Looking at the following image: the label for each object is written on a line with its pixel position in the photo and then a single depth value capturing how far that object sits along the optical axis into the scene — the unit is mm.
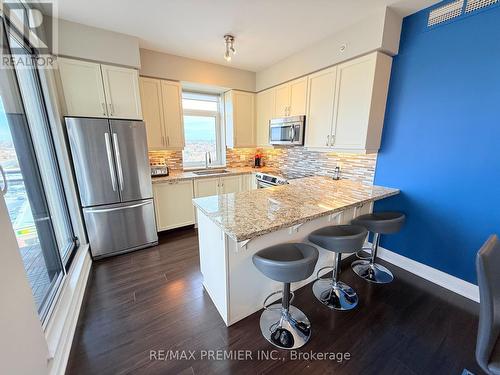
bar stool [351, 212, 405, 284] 2094
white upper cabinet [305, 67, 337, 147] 2705
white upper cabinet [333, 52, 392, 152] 2287
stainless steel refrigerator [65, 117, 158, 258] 2406
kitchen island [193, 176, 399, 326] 1521
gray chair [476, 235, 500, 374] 918
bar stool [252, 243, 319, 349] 1387
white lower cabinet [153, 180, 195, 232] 3207
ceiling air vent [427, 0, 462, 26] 1860
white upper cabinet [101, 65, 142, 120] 2557
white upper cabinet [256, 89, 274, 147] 3771
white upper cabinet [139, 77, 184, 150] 3099
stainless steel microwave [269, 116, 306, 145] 3125
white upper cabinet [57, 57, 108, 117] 2336
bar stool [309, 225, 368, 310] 1730
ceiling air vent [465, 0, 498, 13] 1721
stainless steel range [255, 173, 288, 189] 3412
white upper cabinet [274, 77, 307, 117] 3100
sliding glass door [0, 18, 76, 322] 1507
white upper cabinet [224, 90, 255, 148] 3912
